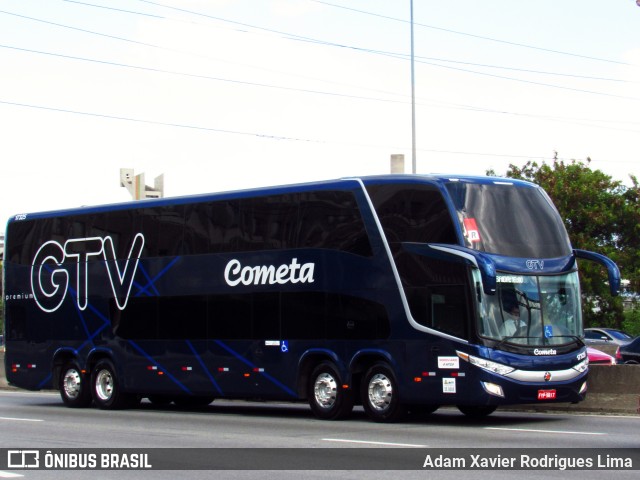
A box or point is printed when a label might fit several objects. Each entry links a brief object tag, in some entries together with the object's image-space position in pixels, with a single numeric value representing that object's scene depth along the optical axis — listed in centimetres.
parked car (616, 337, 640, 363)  3391
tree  5706
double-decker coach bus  1942
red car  2952
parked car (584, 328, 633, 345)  4506
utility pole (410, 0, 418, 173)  3902
